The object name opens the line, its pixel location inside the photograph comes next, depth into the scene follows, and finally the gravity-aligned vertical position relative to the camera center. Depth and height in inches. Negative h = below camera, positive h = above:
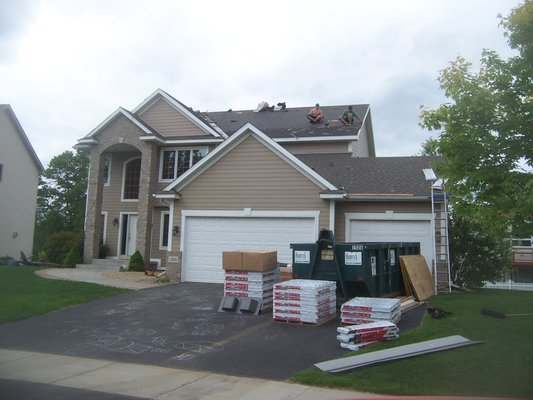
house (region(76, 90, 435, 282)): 637.3 +89.9
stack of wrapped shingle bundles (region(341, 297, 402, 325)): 371.2 -31.6
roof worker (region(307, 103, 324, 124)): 927.7 +279.1
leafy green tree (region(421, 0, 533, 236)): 331.0 +94.5
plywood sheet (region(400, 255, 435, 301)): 531.8 -8.3
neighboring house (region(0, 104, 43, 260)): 1139.3 +174.8
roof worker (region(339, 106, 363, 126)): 895.1 +266.5
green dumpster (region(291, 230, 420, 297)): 458.3 +3.4
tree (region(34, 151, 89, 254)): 2149.4 +305.3
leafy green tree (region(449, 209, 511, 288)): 637.9 +19.5
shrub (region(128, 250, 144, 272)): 767.0 +1.0
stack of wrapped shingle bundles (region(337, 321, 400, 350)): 325.7 -42.8
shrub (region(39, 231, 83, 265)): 945.5 +32.3
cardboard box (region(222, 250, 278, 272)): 457.7 +5.1
